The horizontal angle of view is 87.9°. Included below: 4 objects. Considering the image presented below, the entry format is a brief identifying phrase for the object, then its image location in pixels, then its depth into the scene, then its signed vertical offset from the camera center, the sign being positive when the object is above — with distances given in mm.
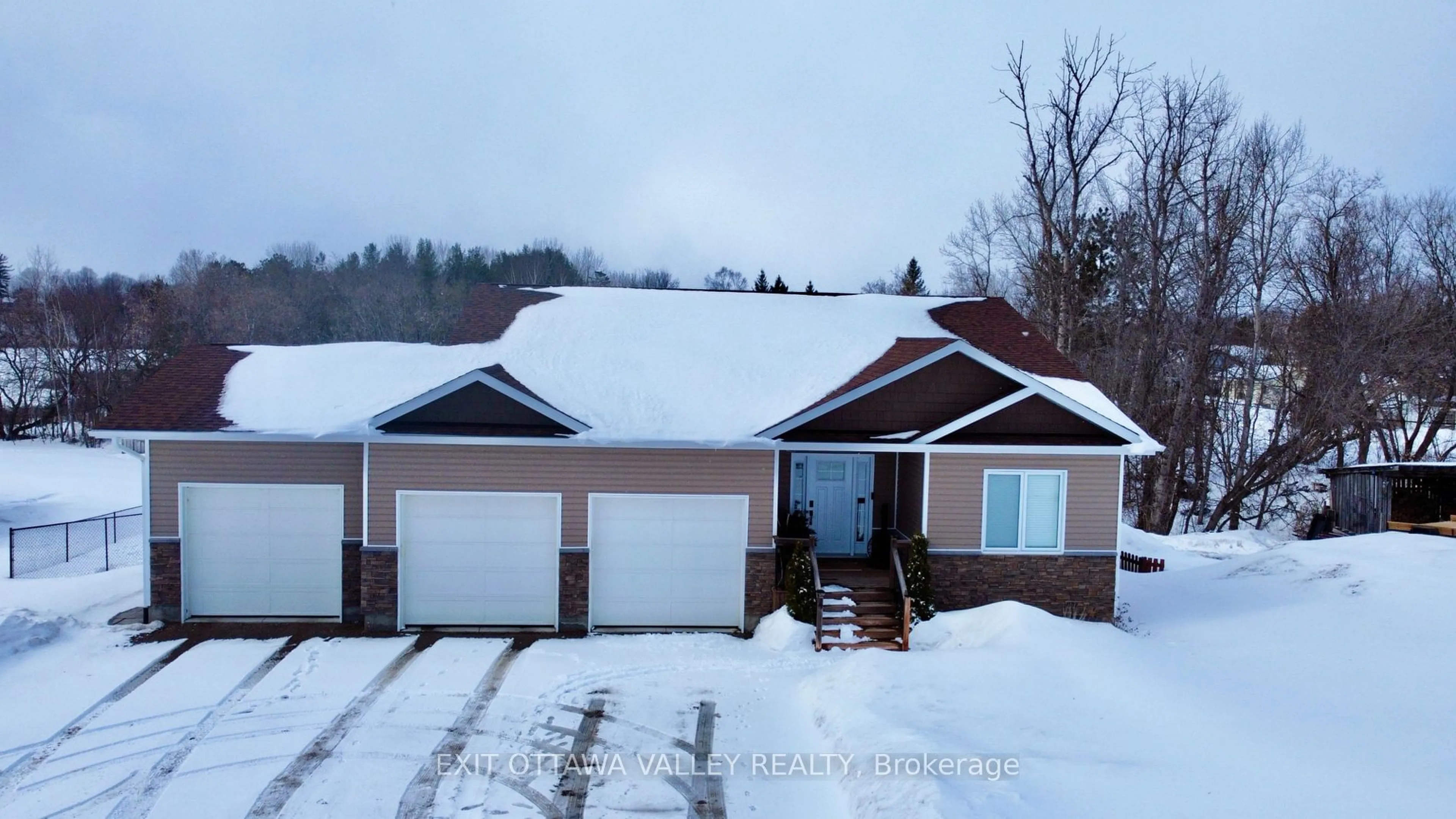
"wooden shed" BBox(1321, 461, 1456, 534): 18328 -2438
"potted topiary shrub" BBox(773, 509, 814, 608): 11562 -2658
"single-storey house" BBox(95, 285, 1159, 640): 11188 -1691
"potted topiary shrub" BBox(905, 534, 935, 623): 11305 -2925
